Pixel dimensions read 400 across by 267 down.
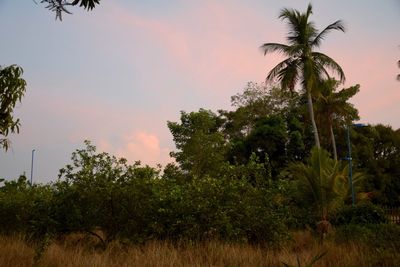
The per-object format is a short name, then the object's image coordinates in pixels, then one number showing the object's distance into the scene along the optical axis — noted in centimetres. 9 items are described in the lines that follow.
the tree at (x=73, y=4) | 361
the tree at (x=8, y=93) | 459
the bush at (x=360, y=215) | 2008
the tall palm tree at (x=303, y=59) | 2492
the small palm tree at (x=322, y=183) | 1781
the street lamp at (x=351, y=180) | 2463
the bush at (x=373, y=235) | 973
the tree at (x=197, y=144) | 2789
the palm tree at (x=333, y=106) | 3403
